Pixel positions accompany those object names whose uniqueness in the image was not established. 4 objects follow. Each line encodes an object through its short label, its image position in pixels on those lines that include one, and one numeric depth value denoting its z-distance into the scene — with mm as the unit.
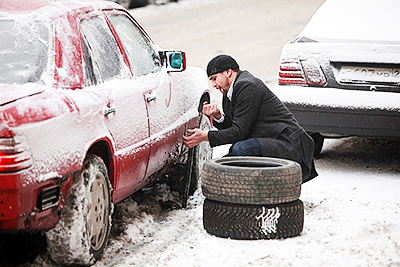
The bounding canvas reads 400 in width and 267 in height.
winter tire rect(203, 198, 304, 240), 10852
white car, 14664
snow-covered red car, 8328
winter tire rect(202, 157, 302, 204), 10820
